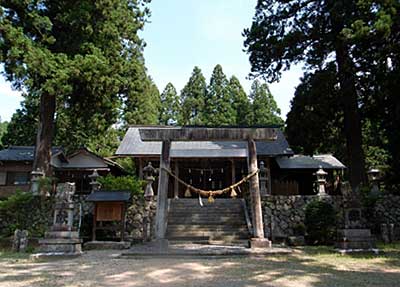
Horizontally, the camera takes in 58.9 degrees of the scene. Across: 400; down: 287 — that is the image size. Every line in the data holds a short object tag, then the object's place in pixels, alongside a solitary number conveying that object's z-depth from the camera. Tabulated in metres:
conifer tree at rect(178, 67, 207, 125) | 34.25
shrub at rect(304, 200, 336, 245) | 11.71
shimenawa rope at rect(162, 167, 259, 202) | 10.10
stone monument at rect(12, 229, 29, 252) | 10.55
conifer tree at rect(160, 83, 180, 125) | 33.16
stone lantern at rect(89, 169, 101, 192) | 13.31
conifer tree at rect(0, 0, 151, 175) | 13.29
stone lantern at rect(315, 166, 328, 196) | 13.91
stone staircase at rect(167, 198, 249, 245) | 12.09
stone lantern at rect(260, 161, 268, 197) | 14.31
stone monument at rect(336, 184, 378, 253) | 9.15
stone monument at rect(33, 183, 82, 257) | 9.29
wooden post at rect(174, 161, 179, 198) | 18.15
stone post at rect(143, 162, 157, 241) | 12.82
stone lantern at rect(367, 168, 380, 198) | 14.41
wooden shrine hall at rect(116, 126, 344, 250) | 18.72
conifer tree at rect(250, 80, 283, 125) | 34.81
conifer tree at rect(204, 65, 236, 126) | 32.84
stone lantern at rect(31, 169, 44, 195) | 13.40
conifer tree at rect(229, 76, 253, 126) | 34.31
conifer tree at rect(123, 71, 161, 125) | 26.52
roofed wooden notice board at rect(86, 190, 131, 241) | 11.64
